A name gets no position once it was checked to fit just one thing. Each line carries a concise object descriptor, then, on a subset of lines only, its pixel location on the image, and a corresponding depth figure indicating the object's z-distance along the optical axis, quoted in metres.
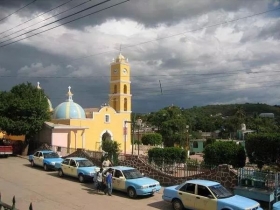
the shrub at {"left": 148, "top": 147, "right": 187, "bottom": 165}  26.78
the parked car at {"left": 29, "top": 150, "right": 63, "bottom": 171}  22.17
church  32.12
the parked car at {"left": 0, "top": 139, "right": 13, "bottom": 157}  28.11
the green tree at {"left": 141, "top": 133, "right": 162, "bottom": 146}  52.34
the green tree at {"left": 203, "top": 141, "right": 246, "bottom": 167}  22.52
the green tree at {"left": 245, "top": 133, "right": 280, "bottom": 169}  22.86
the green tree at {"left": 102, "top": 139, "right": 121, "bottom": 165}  21.56
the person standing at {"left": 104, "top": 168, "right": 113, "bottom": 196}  15.54
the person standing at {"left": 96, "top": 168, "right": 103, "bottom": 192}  16.08
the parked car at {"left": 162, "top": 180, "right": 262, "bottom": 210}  11.48
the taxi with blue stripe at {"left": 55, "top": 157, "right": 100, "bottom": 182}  18.47
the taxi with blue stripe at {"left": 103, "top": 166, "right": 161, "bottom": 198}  14.84
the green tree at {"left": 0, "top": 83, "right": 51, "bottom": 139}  28.89
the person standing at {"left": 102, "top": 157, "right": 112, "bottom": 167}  18.73
